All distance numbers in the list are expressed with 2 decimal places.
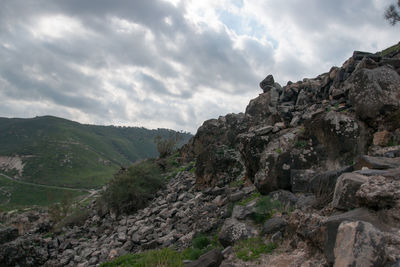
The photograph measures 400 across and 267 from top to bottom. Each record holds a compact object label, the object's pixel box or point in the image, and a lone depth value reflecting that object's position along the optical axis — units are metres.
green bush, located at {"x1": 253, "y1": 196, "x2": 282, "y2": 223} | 7.15
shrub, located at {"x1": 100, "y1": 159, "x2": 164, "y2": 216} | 16.23
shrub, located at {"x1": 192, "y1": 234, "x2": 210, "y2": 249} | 7.59
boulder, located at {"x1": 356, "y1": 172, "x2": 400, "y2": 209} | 3.70
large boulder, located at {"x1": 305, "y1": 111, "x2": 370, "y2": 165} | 8.28
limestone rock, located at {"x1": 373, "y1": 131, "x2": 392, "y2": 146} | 8.00
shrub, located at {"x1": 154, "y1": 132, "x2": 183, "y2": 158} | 27.45
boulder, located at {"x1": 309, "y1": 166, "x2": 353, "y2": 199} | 5.75
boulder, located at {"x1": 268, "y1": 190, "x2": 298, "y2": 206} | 7.19
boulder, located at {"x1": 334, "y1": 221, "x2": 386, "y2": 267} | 2.91
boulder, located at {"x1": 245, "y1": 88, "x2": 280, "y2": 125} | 19.59
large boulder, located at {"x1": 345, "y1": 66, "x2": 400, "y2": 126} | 8.24
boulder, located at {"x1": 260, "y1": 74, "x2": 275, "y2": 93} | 24.00
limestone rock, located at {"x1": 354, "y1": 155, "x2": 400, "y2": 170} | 5.18
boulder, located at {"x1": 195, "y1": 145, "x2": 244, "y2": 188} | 13.34
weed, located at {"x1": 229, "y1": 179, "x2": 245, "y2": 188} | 11.84
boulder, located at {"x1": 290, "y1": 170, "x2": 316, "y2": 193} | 7.73
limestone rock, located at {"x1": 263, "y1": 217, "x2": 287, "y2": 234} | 6.05
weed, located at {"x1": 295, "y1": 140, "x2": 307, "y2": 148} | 9.12
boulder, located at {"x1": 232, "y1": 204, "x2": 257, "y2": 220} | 7.38
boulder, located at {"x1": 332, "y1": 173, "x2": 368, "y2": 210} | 4.40
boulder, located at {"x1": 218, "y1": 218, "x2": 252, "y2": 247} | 6.53
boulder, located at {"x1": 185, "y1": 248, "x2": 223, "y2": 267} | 5.39
